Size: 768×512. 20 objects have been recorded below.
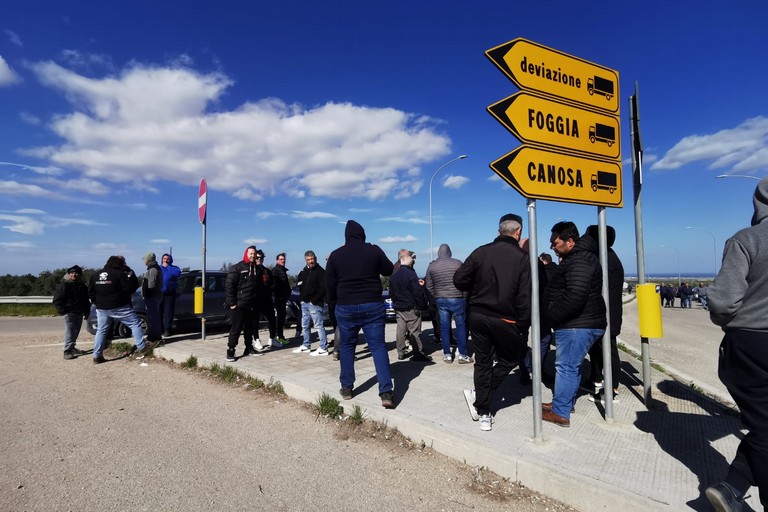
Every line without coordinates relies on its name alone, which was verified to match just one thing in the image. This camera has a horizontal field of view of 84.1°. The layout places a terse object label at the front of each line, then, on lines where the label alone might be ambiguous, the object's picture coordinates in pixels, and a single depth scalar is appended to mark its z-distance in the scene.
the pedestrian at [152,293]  8.24
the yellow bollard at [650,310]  4.09
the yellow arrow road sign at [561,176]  3.44
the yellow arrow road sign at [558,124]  3.50
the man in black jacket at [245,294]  7.08
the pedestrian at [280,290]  8.19
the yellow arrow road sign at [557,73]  3.56
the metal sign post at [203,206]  8.57
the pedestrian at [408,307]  6.80
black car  9.73
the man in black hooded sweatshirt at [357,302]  4.63
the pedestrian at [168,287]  9.05
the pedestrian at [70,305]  7.78
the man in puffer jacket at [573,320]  3.80
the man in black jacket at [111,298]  7.40
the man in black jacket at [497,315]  3.79
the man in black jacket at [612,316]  4.72
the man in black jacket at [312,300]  7.28
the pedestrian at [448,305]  6.56
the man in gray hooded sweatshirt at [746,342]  2.24
